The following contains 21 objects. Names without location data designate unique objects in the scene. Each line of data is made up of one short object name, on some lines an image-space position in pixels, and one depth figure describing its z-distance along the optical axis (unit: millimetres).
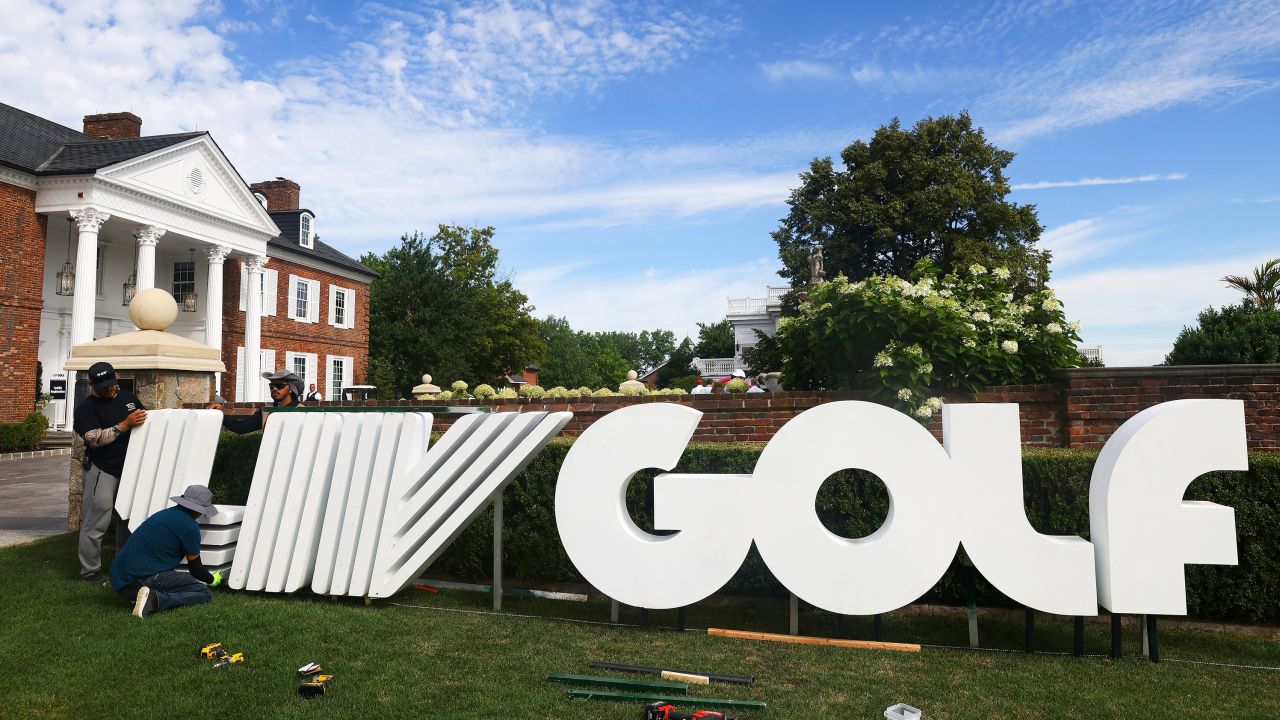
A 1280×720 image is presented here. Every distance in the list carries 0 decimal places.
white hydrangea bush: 6887
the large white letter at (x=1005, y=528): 4652
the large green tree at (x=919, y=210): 26656
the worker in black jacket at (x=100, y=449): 6199
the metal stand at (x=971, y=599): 4902
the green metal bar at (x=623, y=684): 3908
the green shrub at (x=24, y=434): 17672
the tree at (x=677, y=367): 70500
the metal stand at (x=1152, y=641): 4586
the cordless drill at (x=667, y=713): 3428
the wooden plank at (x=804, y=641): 4738
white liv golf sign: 4566
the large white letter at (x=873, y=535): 4805
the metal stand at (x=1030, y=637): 4781
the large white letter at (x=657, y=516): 5039
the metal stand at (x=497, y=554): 5734
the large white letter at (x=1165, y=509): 4523
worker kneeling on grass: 5258
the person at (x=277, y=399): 6352
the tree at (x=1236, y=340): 14172
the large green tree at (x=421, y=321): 34281
